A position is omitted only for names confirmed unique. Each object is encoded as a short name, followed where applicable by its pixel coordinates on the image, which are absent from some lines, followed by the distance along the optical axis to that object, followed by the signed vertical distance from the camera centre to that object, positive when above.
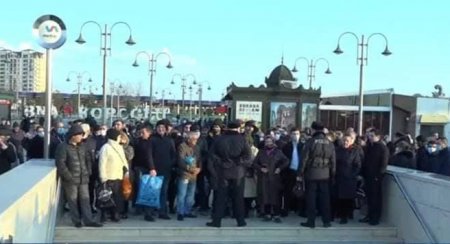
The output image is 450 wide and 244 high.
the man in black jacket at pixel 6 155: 13.08 -1.18
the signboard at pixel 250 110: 28.24 -0.24
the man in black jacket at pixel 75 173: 10.33 -1.18
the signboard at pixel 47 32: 12.04 +1.19
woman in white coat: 10.93 -1.12
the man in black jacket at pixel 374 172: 11.45 -1.11
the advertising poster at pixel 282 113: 28.39 -0.31
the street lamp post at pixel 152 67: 44.86 +2.45
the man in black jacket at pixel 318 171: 11.15 -1.10
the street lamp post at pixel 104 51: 32.66 +2.42
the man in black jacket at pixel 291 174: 12.14 -1.25
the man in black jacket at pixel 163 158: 11.72 -1.01
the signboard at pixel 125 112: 49.03 -1.09
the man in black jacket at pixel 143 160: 11.57 -1.05
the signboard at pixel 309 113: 28.75 -0.28
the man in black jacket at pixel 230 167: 11.09 -1.07
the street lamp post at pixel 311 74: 43.97 +2.35
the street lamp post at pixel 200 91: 70.63 +1.27
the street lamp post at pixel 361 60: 28.83 +2.12
